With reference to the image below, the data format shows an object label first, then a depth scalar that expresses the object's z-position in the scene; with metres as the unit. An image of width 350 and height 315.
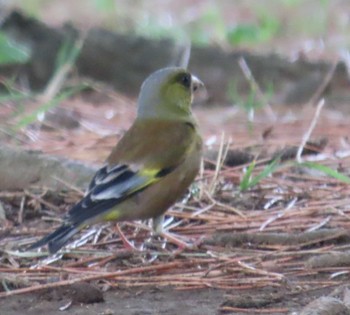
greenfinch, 8.92
